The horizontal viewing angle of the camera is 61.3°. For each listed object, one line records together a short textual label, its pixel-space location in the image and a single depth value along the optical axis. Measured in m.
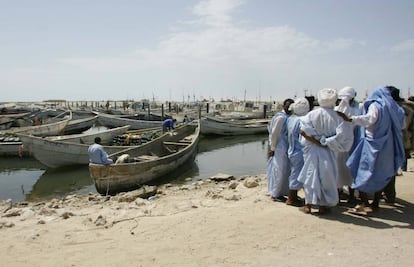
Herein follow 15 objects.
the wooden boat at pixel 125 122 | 27.77
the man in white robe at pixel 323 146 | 4.48
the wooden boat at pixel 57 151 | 13.25
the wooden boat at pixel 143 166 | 9.28
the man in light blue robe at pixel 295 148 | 5.07
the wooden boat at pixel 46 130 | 19.52
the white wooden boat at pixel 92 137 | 15.75
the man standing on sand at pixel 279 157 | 5.39
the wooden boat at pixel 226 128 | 25.75
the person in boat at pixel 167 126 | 18.80
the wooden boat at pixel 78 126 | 25.39
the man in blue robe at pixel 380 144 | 4.57
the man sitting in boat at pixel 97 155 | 9.30
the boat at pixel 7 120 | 25.13
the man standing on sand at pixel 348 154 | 5.10
